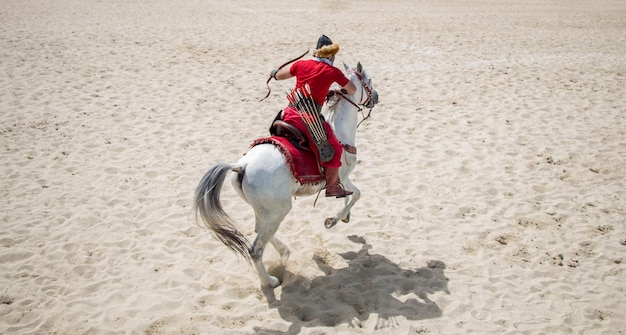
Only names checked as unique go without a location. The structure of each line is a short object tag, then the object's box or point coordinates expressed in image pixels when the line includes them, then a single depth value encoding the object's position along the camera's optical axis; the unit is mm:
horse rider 4520
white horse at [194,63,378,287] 4281
